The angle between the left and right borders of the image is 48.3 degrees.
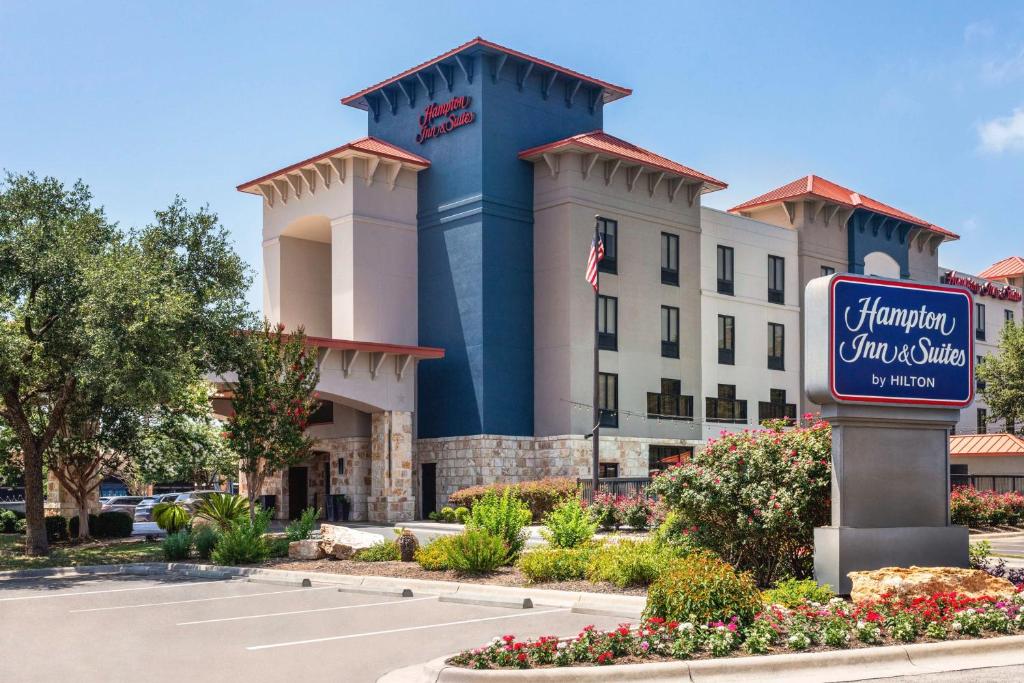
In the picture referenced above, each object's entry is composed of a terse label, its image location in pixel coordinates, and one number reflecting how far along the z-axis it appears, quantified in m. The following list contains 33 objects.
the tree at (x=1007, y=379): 60.44
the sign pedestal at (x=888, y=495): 14.77
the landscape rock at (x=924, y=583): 13.06
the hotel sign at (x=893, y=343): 15.10
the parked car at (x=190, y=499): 34.83
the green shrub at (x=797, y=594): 12.86
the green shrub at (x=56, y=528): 33.66
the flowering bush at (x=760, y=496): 15.52
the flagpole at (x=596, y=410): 36.69
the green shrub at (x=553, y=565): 17.94
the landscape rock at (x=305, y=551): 23.41
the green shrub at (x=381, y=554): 22.38
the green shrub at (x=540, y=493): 37.56
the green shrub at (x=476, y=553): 18.98
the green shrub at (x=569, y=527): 20.39
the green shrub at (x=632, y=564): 16.70
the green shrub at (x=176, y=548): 24.78
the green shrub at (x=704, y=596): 11.66
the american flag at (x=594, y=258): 37.26
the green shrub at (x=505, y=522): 20.02
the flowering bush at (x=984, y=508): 33.38
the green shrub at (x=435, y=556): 19.69
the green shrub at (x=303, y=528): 24.56
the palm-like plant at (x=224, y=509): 26.94
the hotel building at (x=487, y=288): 43.75
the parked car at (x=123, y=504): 46.44
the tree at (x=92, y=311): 24.47
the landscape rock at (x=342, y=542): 23.20
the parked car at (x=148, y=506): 38.38
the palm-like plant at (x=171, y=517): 33.19
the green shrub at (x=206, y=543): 24.73
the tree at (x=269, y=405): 30.08
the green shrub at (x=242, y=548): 23.41
